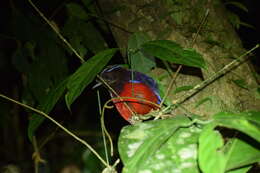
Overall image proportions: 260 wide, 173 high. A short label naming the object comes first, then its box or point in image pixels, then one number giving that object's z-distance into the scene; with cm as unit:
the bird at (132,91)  96
